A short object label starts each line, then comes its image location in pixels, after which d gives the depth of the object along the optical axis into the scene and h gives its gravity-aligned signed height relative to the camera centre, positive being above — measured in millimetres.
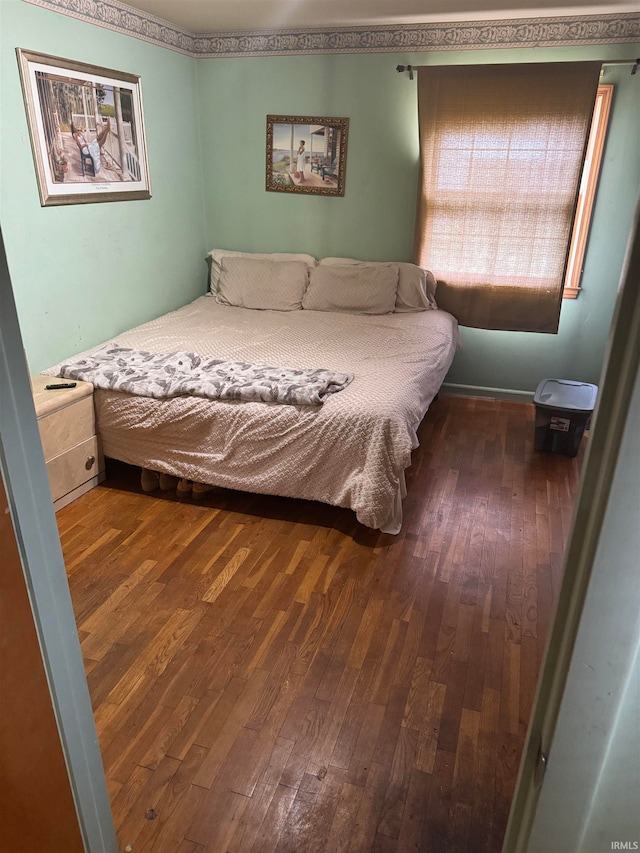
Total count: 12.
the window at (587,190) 3490 -14
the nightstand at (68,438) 2658 -1126
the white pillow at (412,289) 3957 -649
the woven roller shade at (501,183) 3510 +16
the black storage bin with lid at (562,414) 3316 -1186
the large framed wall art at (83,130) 2875 +250
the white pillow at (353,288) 3941 -652
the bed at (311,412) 2562 -966
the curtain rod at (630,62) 3314 +662
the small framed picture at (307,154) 4031 +189
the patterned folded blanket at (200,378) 2664 -870
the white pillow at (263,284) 4105 -659
